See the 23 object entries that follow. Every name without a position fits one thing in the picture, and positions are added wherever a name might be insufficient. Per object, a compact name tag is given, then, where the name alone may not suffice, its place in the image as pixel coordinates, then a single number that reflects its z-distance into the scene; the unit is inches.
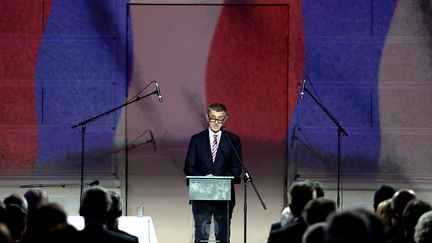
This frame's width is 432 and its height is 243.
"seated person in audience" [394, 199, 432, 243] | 516.4
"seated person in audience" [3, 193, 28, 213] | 577.1
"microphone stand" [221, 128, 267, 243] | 771.4
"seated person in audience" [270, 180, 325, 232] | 628.0
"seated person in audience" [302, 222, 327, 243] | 407.5
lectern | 815.1
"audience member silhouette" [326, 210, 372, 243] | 381.7
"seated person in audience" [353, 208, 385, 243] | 452.0
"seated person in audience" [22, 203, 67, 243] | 465.4
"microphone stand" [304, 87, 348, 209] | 905.5
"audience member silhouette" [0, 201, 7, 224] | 501.0
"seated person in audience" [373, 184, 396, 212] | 661.9
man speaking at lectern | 817.5
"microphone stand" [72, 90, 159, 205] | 892.6
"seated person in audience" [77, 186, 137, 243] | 519.4
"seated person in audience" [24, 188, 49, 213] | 621.6
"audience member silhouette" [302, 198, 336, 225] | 497.0
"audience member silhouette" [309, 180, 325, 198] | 664.4
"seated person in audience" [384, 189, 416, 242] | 590.6
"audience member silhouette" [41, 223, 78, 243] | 394.9
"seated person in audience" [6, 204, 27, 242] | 493.4
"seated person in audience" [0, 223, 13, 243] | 387.5
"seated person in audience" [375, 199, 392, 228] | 601.9
